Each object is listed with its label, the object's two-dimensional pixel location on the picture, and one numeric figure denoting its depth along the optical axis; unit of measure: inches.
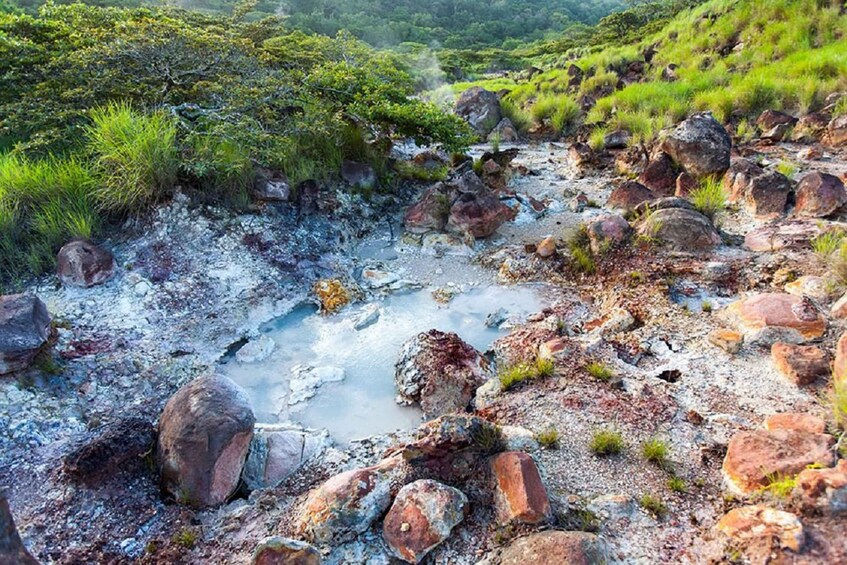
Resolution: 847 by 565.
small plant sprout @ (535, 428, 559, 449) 101.6
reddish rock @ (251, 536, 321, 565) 76.9
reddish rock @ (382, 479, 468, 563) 82.9
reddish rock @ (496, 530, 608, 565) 73.4
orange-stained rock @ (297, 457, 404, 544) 86.0
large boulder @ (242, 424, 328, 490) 104.1
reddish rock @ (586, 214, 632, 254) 180.0
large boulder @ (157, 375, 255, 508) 96.5
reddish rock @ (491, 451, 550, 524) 82.8
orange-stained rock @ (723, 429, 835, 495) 83.8
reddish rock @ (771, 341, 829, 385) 109.8
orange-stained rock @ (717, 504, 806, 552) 71.7
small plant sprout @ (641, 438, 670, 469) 95.9
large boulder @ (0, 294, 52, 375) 115.3
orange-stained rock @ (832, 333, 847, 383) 101.7
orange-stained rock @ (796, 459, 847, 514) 73.7
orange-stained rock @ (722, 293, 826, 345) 121.7
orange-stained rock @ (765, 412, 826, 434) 93.6
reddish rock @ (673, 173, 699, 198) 215.2
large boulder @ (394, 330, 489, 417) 123.5
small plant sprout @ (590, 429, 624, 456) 98.8
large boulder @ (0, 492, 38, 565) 66.7
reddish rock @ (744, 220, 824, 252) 165.5
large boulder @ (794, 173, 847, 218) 178.4
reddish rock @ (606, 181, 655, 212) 214.5
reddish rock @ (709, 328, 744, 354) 124.0
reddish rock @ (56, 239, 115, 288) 152.6
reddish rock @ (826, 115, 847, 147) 248.4
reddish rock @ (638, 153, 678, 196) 228.8
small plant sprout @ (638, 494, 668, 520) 85.7
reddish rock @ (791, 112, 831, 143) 262.2
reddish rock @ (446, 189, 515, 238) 204.5
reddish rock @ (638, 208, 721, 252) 173.8
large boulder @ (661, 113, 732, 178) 224.2
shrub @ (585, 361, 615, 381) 120.3
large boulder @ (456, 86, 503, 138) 384.2
